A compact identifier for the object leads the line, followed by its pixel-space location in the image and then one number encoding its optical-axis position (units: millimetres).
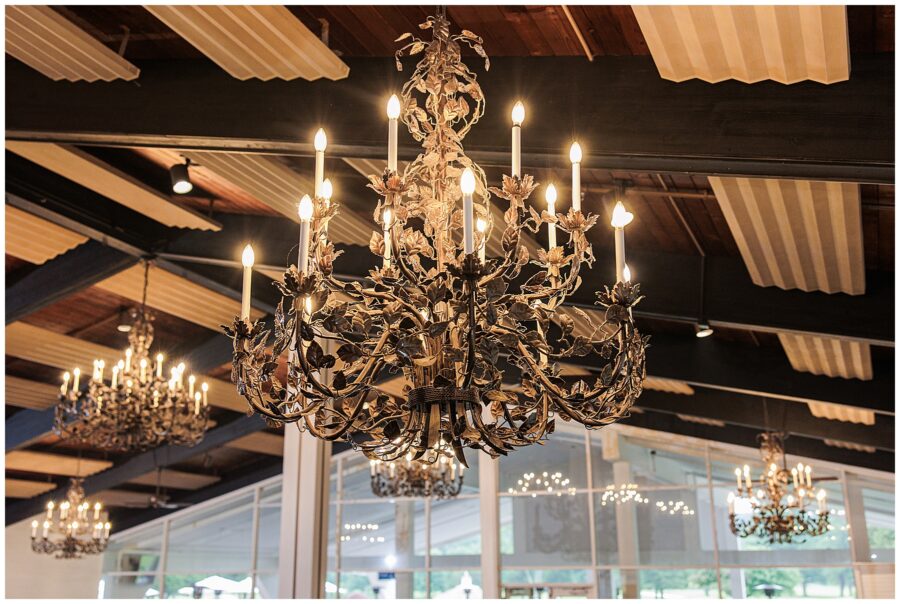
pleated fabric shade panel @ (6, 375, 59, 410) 9789
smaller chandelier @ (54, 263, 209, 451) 6547
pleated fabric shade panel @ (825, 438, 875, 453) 10786
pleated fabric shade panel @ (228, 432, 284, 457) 13477
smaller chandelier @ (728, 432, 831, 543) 9695
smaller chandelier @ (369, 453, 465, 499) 10500
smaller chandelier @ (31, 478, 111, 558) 12133
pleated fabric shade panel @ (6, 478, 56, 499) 13844
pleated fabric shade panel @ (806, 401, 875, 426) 8586
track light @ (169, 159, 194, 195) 5066
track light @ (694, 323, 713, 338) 5301
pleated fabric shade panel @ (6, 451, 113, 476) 12586
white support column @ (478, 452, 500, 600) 11867
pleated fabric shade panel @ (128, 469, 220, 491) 14398
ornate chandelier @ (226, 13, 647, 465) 2188
